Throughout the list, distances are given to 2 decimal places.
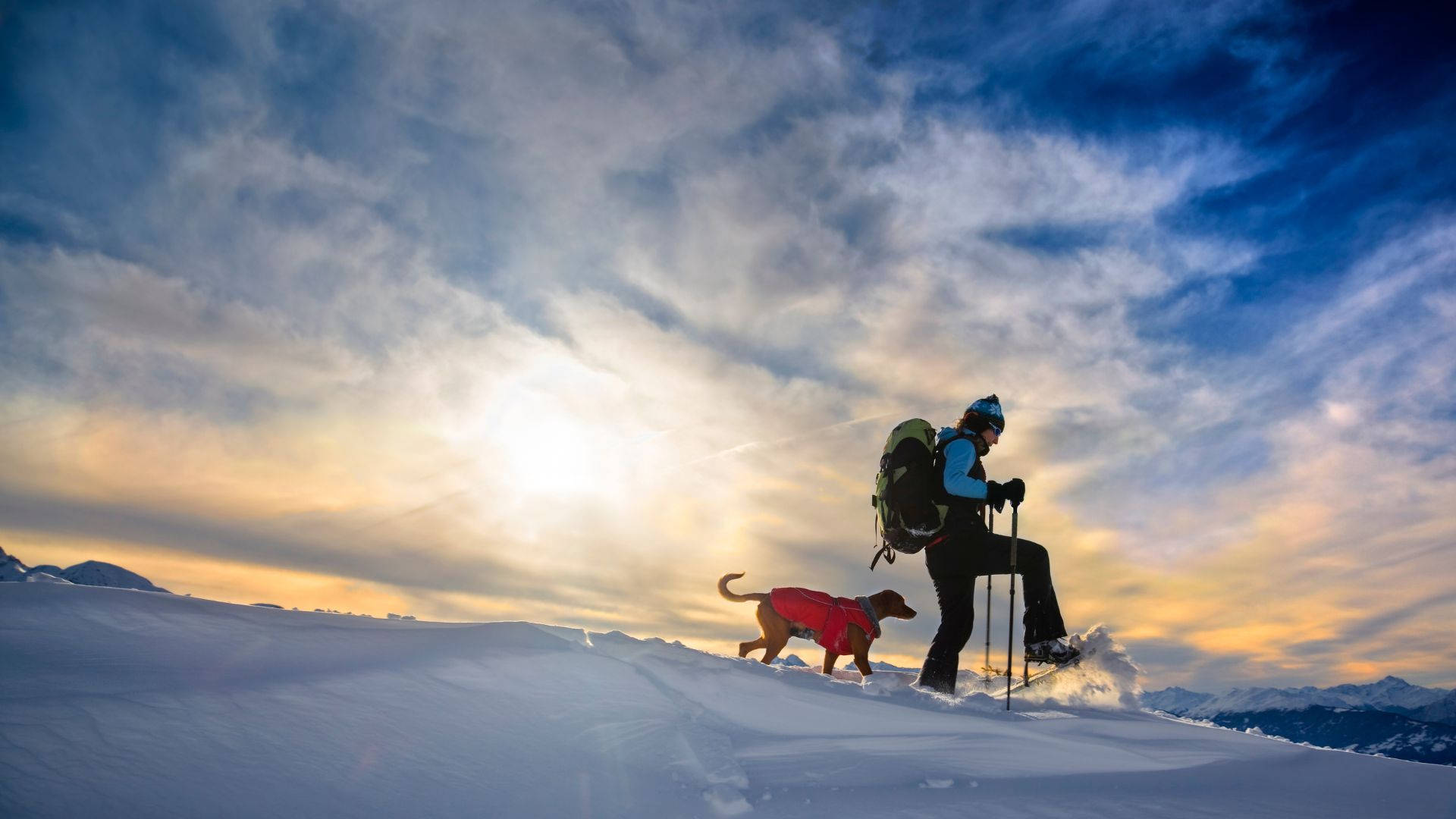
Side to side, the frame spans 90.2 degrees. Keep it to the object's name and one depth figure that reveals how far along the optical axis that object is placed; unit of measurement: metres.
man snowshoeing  6.74
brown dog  7.96
